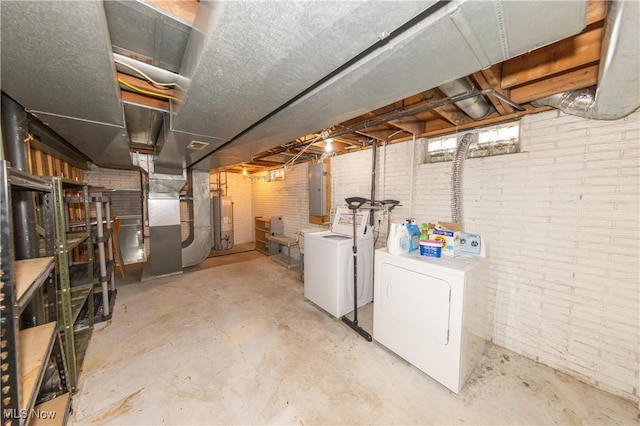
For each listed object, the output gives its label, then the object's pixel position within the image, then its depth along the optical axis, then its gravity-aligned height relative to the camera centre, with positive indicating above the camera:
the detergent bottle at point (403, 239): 2.15 -0.38
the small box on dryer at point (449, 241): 2.04 -0.38
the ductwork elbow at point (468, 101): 1.64 +0.86
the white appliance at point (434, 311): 1.70 -0.95
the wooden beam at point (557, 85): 1.58 +0.91
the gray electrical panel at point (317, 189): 4.12 +0.22
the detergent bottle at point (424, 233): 2.25 -0.34
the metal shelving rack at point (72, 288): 1.72 -0.87
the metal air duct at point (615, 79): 0.86 +0.68
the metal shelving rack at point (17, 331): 0.78 -0.51
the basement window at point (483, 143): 2.18 +0.64
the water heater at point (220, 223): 6.32 -0.65
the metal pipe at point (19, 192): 1.63 +0.06
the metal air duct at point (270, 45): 0.77 +0.67
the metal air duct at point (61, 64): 0.81 +0.68
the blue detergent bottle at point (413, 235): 2.19 -0.35
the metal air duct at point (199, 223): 4.61 -0.48
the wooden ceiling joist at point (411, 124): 2.54 +0.93
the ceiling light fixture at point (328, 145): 3.14 +0.87
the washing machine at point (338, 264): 2.73 -0.84
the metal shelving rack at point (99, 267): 2.58 -0.87
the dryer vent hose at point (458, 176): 2.42 +0.28
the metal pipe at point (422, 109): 1.66 +0.83
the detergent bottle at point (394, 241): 2.14 -0.39
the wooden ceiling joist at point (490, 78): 1.51 +0.87
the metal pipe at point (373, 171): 3.28 +0.44
